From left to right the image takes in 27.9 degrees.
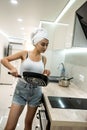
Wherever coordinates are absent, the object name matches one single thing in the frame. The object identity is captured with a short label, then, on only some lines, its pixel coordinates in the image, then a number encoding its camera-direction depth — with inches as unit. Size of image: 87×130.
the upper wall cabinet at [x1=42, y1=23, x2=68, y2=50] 121.1
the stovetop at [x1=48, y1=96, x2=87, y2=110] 59.4
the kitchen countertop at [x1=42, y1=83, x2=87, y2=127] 46.8
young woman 68.2
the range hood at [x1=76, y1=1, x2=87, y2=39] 68.6
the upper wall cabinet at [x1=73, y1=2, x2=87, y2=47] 70.8
